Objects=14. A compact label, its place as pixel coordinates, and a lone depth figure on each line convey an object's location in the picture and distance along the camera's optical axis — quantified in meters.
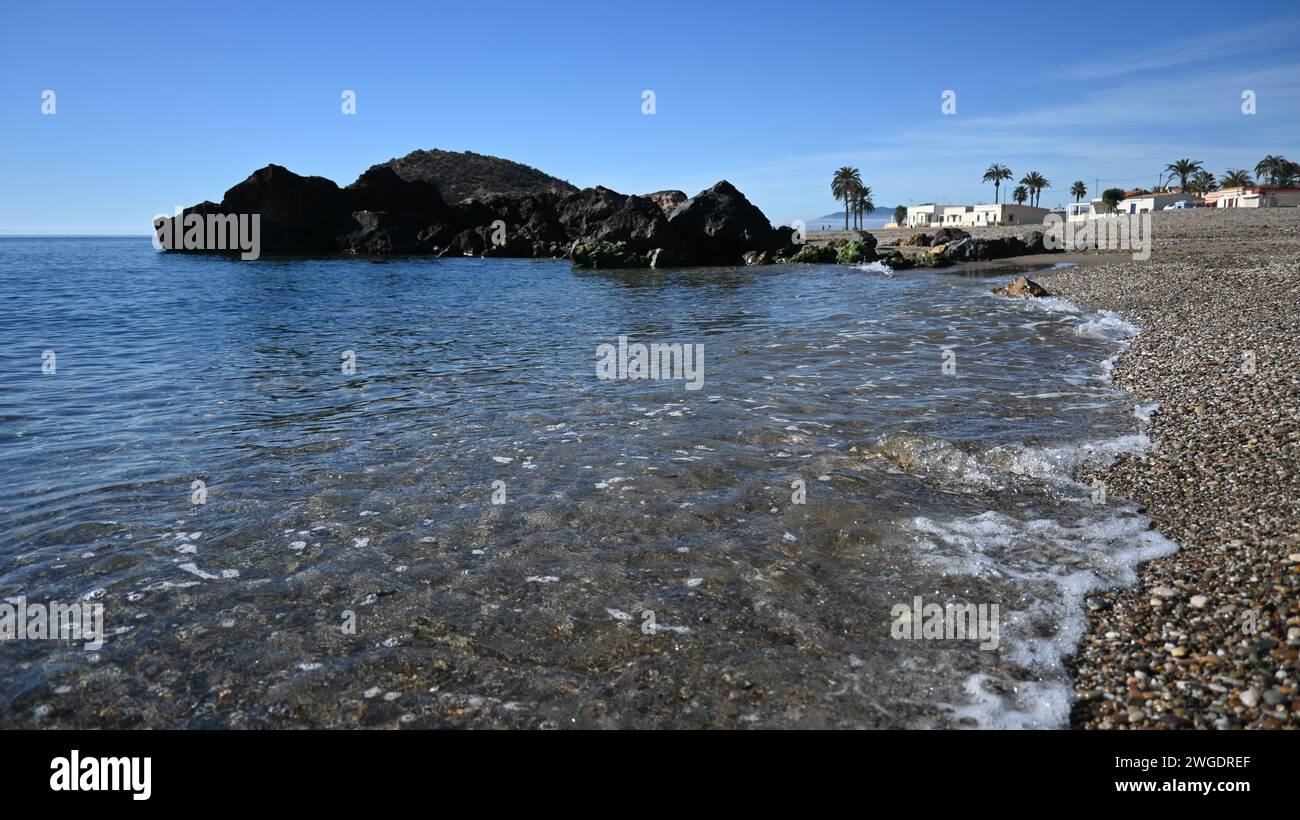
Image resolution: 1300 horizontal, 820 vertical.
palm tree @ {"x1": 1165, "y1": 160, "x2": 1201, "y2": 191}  134.88
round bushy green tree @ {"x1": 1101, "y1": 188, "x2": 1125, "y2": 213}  120.69
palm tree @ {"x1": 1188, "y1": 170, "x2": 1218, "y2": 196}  138.62
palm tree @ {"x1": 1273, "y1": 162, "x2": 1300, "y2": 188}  125.11
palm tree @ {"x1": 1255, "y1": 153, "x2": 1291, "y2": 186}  127.15
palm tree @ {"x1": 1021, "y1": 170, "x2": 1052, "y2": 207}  140.38
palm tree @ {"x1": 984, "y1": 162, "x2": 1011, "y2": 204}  142.50
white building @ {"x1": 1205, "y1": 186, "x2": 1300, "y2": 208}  97.44
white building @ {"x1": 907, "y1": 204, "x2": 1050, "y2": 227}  117.56
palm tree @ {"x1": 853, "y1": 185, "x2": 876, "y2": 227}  140.25
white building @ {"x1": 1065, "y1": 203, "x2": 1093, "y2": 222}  133.25
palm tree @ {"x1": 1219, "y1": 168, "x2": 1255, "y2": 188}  126.14
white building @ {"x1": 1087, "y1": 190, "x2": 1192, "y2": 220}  114.19
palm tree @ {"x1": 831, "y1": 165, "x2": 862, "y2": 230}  138.50
